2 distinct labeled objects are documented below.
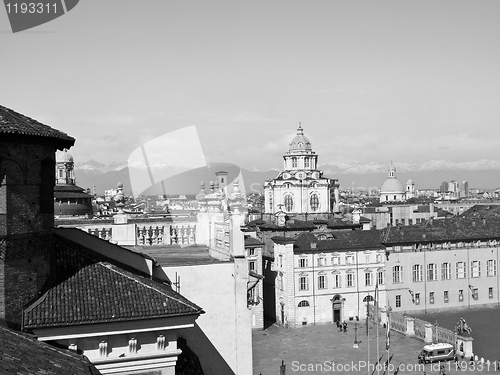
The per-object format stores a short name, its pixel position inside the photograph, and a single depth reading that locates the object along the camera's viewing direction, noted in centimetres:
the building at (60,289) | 1345
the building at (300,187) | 9825
